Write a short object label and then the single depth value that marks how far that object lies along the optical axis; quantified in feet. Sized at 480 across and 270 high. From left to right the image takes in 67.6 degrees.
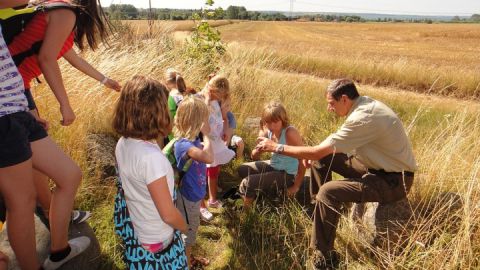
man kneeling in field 8.35
